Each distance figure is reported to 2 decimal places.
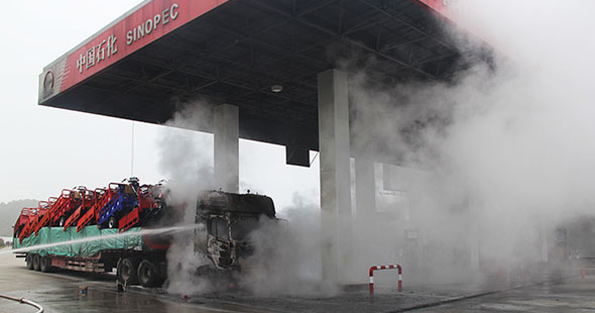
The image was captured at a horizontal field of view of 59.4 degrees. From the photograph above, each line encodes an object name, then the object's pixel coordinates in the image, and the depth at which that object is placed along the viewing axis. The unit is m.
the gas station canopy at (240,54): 12.27
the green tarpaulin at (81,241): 13.83
